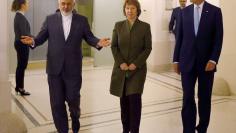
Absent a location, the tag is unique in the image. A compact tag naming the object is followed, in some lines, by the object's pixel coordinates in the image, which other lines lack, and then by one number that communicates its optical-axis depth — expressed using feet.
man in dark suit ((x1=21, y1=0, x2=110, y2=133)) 12.30
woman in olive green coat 12.53
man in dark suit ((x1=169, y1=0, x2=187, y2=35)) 27.24
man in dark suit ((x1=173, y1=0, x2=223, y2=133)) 12.71
